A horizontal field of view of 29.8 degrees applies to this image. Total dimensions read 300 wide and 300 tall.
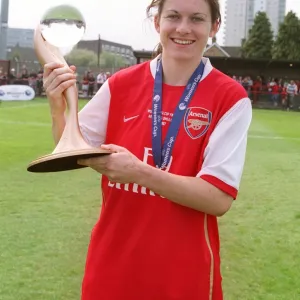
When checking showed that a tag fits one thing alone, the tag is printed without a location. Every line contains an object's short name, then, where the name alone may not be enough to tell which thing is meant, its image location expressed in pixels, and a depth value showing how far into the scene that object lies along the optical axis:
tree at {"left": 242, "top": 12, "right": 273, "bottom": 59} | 61.53
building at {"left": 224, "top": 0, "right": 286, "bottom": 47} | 102.56
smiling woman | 1.78
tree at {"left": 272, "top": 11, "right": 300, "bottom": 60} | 54.78
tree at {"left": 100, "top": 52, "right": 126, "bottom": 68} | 28.93
